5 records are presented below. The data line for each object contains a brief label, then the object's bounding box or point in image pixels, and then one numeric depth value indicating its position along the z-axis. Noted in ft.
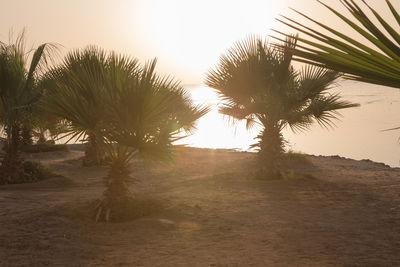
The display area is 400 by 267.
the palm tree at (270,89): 30.32
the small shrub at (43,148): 55.62
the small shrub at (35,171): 34.04
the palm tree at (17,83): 29.35
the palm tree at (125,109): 18.48
